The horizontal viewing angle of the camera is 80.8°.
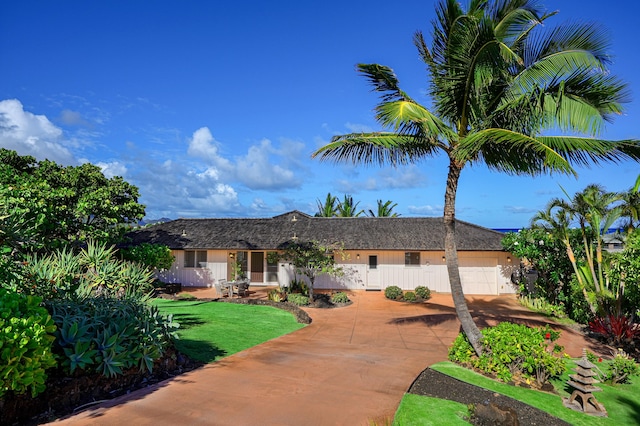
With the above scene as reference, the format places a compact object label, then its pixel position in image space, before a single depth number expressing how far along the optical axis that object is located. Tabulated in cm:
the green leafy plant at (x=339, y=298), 1873
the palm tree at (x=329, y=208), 4378
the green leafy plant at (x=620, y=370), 834
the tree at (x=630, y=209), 1186
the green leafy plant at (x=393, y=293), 2025
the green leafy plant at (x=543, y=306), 1527
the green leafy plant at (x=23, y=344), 514
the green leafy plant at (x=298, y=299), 1828
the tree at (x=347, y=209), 4309
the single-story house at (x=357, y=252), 2236
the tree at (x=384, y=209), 4350
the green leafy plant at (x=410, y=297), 1977
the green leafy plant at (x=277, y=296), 1881
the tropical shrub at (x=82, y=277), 801
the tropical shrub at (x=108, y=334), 667
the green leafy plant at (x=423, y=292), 2033
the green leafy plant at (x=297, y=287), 2081
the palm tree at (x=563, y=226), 1338
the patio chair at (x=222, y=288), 2016
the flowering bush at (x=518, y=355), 775
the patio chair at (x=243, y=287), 2038
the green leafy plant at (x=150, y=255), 2056
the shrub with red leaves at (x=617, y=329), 1083
